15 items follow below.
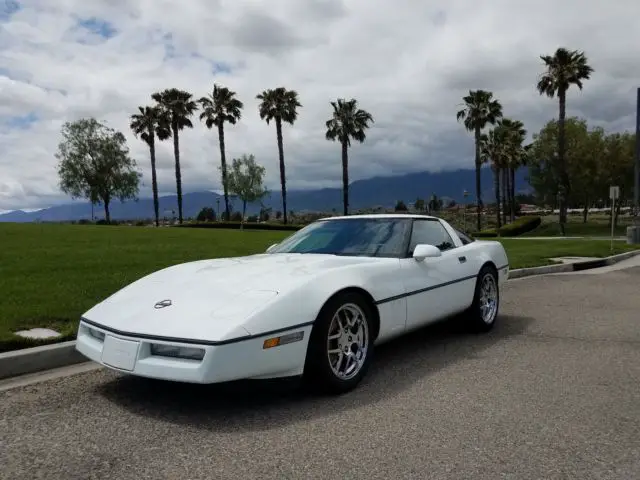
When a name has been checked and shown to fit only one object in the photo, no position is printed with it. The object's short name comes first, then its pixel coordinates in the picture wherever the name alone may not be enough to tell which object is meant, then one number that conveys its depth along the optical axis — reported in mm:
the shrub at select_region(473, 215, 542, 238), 45222
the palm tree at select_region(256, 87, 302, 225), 53938
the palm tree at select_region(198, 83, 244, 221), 55625
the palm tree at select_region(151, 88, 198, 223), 55750
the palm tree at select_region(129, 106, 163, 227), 57712
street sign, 20034
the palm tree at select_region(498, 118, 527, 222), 52894
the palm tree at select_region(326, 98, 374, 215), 51219
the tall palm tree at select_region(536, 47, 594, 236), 40781
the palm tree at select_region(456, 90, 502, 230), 48188
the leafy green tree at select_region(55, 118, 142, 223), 63250
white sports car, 3391
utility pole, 23531
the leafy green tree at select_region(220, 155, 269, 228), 67062
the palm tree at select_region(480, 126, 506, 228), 52406
